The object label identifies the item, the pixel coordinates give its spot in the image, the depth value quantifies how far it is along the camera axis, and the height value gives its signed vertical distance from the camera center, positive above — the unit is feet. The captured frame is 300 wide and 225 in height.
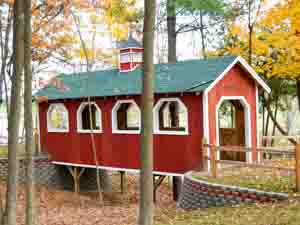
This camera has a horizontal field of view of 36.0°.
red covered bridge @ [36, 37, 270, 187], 39.91 +1.55
